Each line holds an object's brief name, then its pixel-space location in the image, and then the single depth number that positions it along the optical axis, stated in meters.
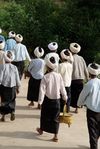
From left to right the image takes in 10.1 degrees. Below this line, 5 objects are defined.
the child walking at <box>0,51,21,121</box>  12.20
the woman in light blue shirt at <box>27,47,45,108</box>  13.66
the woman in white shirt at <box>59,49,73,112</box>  12.47
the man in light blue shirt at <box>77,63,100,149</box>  10.28
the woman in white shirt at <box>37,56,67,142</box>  11.11
